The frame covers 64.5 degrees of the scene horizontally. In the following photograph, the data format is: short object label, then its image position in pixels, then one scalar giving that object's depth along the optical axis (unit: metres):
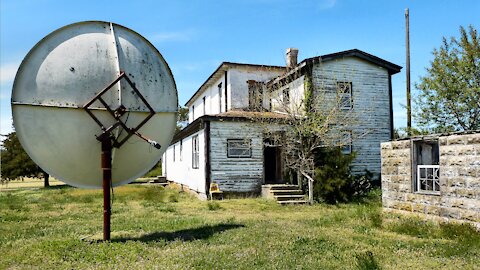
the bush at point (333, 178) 16.48
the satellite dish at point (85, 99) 8.18
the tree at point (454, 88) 21.44
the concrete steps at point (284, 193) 16.94
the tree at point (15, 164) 34.16
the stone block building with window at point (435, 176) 9.22
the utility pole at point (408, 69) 23.47
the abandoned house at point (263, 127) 19.08
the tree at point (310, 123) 17.25
